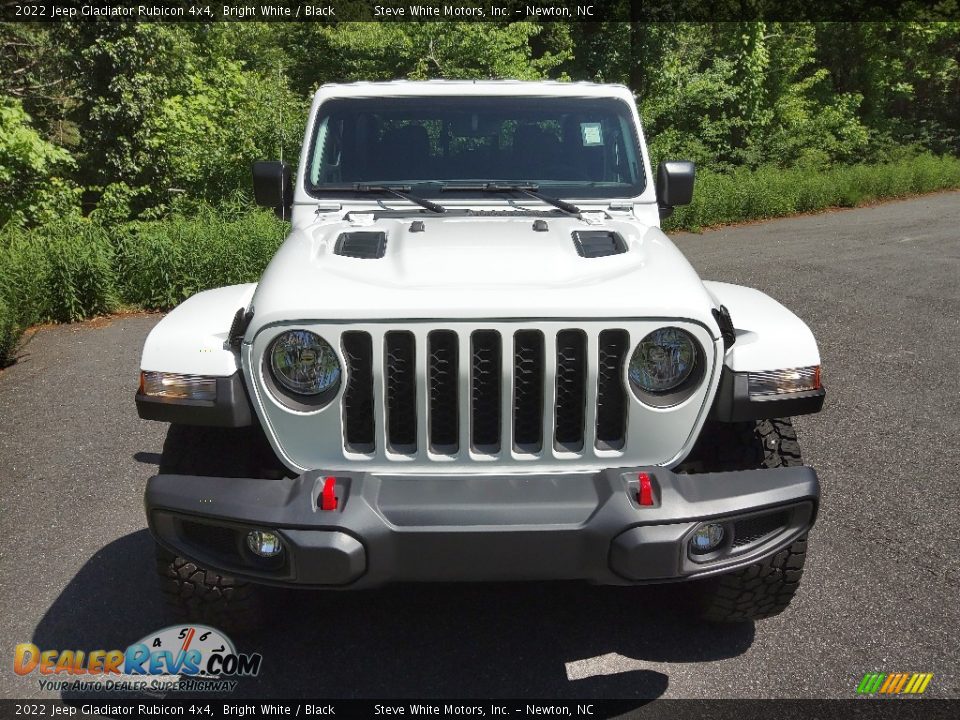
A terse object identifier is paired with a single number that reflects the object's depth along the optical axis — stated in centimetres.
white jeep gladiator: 265
